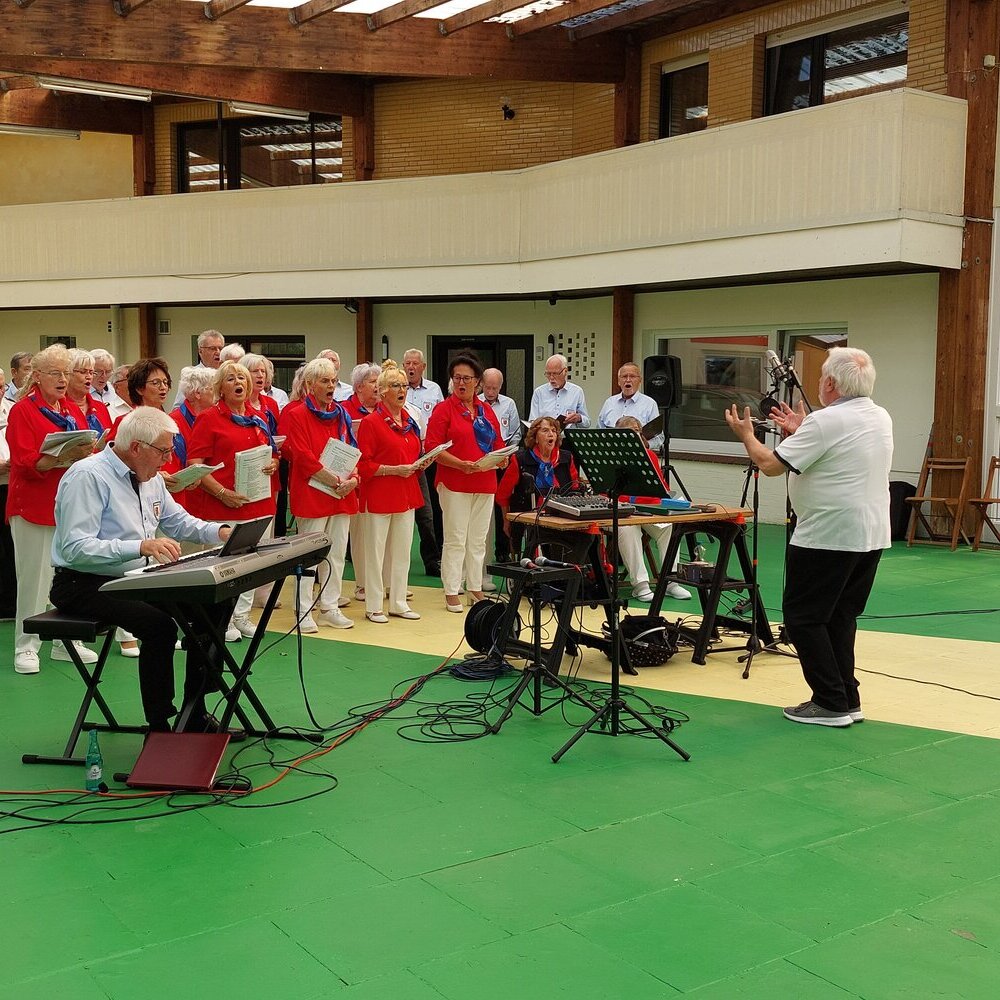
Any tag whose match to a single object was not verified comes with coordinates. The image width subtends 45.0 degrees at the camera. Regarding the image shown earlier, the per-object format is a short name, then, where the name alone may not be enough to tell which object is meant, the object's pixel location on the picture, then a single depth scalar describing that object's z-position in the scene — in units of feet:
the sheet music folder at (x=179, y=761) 16.47
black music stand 18.51
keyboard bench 16.88
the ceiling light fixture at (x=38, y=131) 66.33
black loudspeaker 37.22
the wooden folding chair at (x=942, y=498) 42.22
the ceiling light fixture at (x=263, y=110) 60.20
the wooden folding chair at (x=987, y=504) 41.42
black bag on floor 23.85
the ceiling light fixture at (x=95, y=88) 55.39
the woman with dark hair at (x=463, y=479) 28.94
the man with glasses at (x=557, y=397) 40.65
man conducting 19.51
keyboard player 17.12
